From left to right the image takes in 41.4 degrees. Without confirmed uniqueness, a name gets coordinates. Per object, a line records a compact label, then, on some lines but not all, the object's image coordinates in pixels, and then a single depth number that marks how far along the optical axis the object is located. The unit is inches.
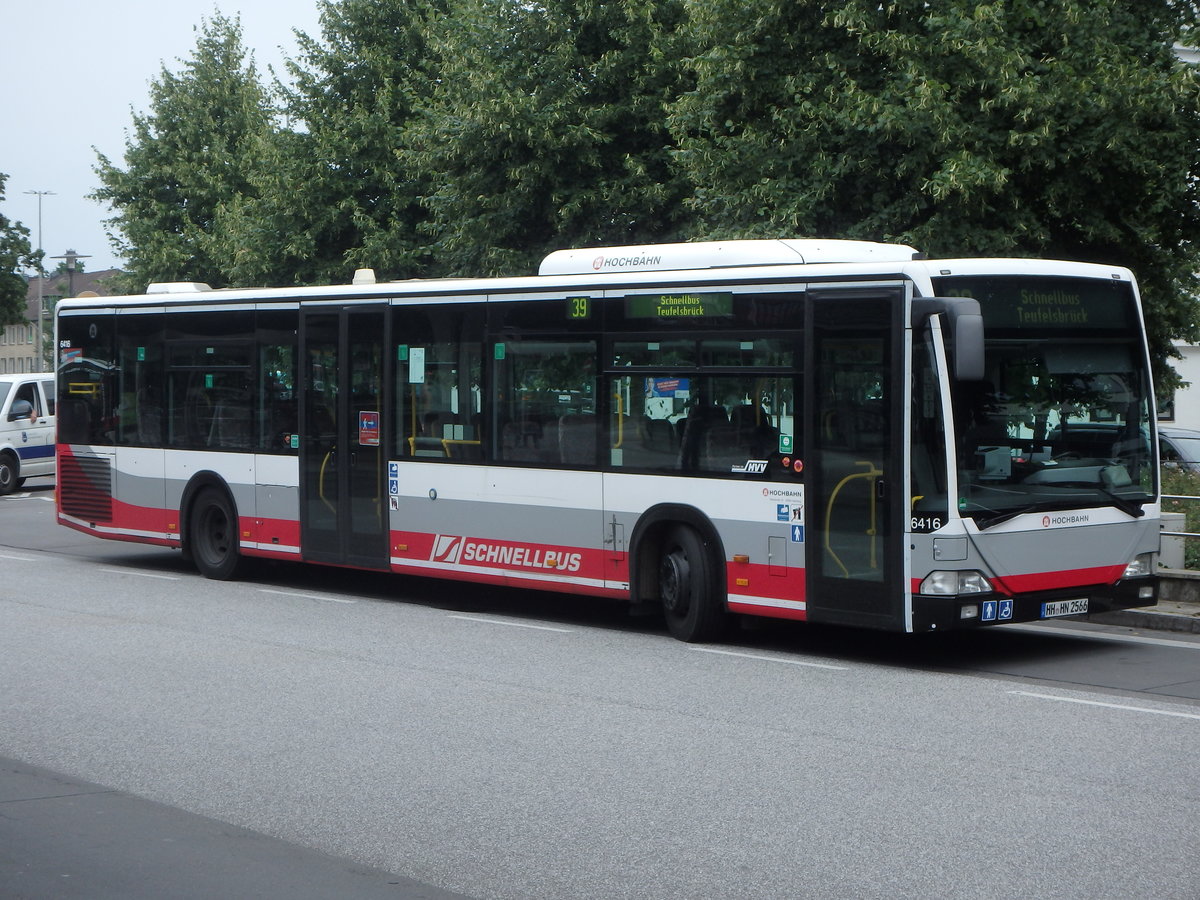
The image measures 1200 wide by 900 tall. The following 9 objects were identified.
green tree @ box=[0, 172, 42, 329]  2183.8
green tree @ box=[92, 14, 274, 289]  1747.0
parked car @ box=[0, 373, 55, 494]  1196.5
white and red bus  406.9
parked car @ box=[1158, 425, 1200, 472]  928.9
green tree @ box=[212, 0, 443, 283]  1284.4
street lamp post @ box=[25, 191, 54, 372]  2250.2
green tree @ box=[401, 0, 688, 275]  1006.4
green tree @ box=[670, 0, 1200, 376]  684.7
